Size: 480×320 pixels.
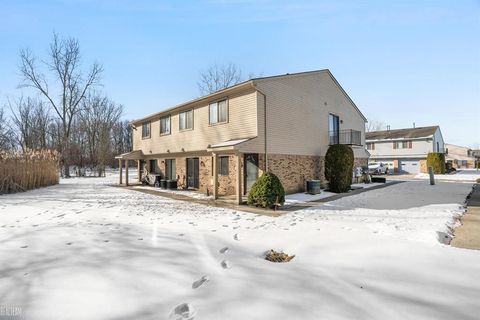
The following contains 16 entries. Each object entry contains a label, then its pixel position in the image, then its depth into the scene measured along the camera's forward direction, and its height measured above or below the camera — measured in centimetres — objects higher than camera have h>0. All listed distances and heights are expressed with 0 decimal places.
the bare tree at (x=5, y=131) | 3503 +485
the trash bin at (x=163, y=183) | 1720 -118
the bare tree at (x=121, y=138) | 5242 +576
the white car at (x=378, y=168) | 3184 -51
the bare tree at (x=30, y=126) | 3844 +600
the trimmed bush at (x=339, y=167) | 1474 -16
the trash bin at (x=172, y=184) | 1675 -117
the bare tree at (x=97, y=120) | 3359 +664
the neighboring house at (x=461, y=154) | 5295 +229
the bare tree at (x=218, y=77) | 3650 +1210
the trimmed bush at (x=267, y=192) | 967 -100
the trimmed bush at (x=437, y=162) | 3042 +16
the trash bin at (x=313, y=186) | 1359 -113
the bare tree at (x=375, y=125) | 6719 +993
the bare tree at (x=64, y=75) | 3059 +1069
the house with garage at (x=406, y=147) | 3366 +217
